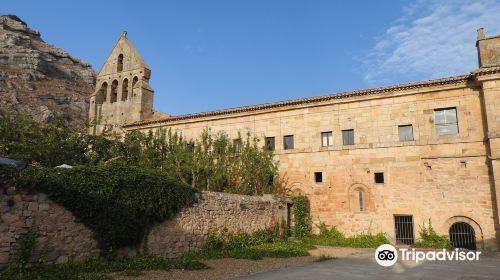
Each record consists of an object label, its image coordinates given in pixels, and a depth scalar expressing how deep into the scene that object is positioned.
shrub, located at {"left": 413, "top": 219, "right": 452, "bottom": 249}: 17.45
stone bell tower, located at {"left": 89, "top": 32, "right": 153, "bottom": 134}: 27.97
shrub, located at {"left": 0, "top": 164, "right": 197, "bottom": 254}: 9.09
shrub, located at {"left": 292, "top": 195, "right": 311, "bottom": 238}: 19.84
